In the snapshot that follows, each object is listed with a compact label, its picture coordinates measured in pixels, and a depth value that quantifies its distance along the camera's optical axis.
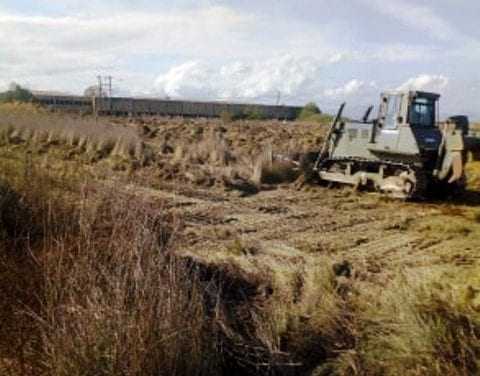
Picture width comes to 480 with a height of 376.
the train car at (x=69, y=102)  63.33
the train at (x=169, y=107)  64.44
